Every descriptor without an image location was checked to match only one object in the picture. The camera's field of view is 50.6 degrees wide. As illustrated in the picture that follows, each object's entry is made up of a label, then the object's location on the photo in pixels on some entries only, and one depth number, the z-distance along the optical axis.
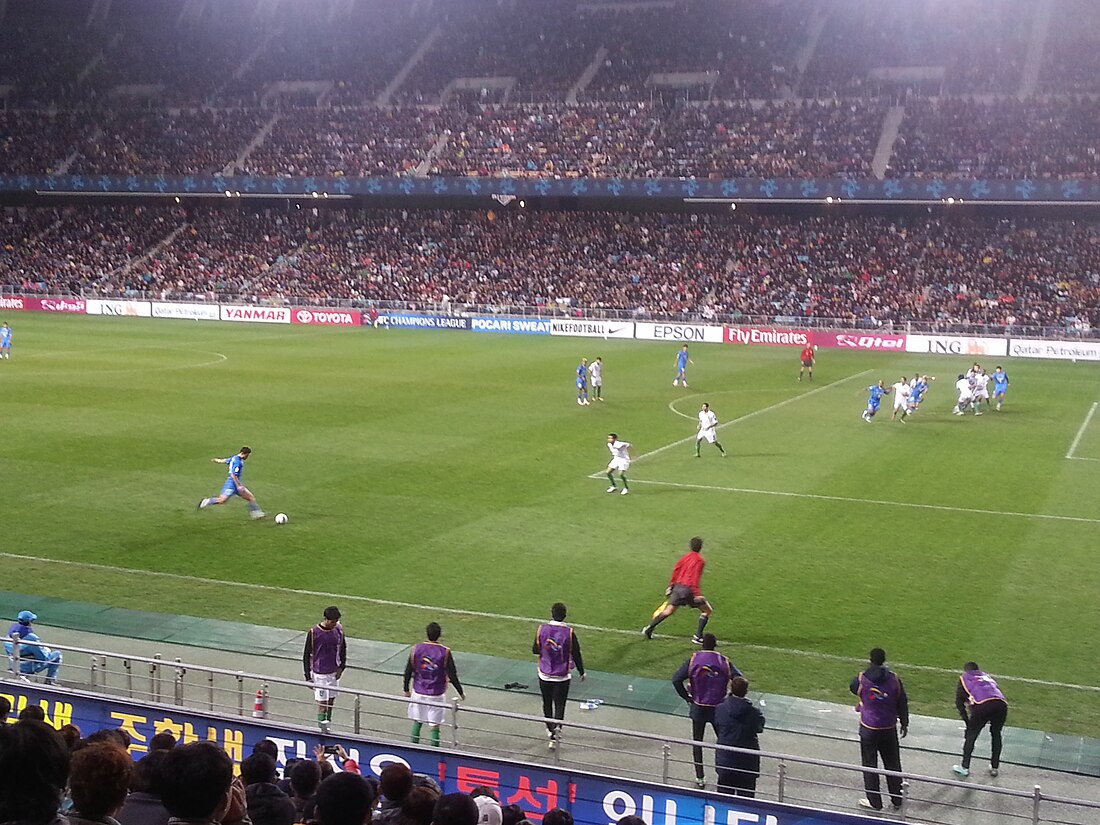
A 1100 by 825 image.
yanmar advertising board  67.75
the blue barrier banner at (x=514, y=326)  63.69
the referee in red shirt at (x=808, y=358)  44.25
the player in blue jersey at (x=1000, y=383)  37.62
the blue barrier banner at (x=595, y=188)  62.59
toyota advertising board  66.62
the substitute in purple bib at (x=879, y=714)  10.88
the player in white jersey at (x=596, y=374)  36.44
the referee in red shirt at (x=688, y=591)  15.16
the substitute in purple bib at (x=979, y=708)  11.32
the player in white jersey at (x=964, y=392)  35.78
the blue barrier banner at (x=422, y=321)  65.38
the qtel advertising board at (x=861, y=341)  56.97
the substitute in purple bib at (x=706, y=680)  11.48
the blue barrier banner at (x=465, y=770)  8.80
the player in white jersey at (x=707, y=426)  28.20
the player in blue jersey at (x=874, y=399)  33.78
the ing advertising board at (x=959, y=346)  54.72
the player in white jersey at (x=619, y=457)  23.92
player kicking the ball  21.23
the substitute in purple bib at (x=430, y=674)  11.75
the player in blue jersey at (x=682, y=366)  40.69
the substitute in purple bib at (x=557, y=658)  12.16
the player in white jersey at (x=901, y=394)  34.09
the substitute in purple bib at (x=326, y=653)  12.24
